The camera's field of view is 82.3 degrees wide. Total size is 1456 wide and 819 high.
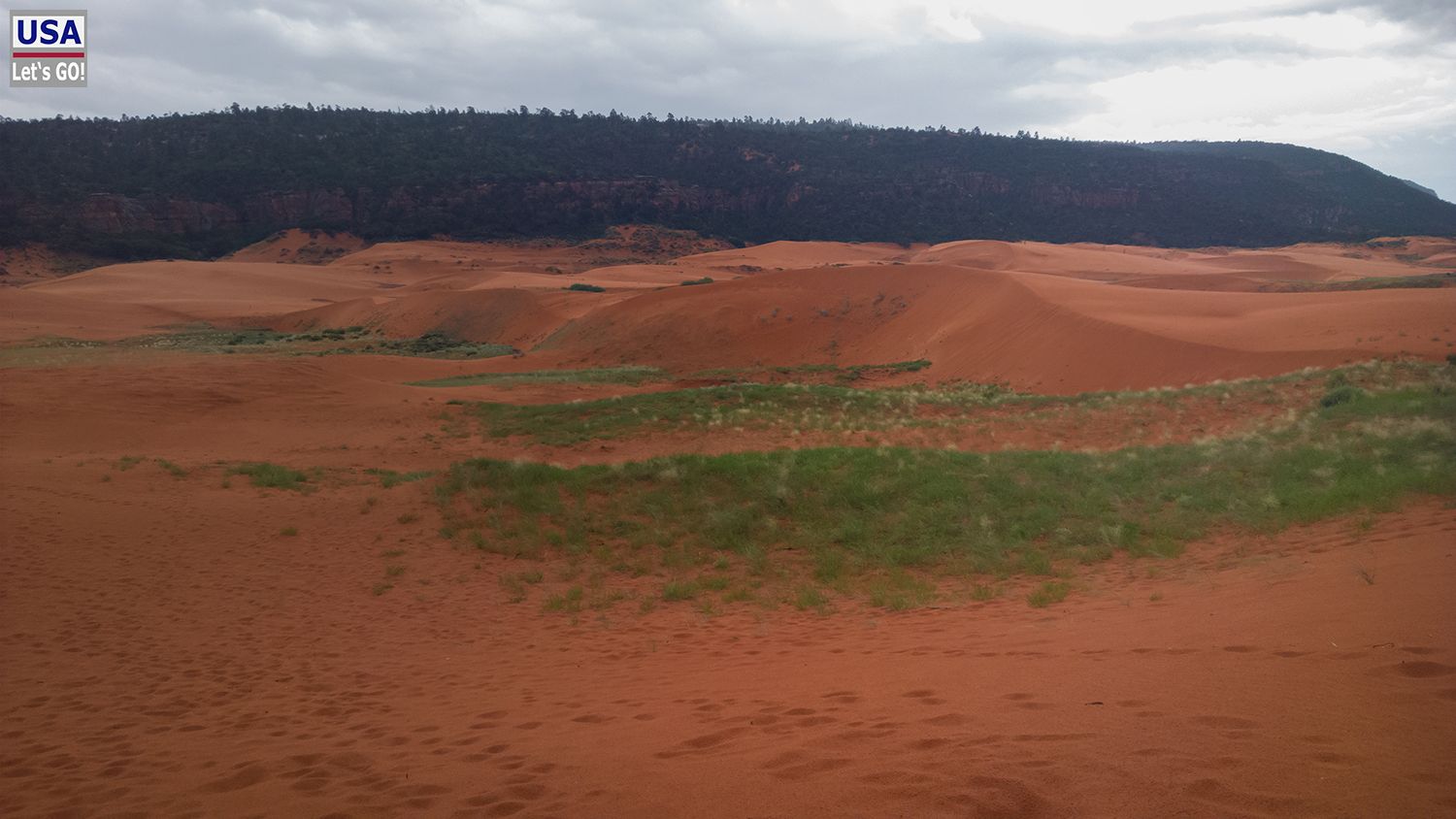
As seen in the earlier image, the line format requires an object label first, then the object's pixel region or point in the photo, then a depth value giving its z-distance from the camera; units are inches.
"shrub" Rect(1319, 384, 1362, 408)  550.6
